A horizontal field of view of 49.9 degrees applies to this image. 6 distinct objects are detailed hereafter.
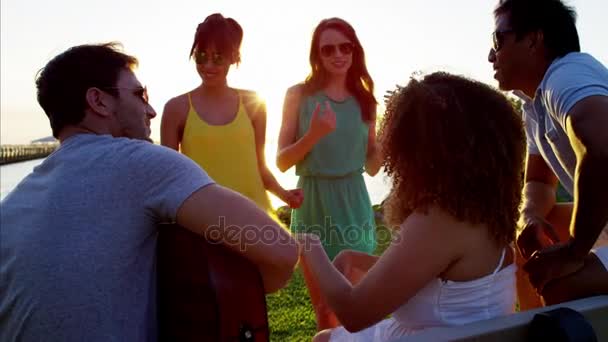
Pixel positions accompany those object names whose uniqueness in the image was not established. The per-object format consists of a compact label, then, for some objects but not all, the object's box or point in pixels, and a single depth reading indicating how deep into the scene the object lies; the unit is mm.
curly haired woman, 1905
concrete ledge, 1558
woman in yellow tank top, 3840
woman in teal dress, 3811
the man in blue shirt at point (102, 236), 1751
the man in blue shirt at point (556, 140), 2031
